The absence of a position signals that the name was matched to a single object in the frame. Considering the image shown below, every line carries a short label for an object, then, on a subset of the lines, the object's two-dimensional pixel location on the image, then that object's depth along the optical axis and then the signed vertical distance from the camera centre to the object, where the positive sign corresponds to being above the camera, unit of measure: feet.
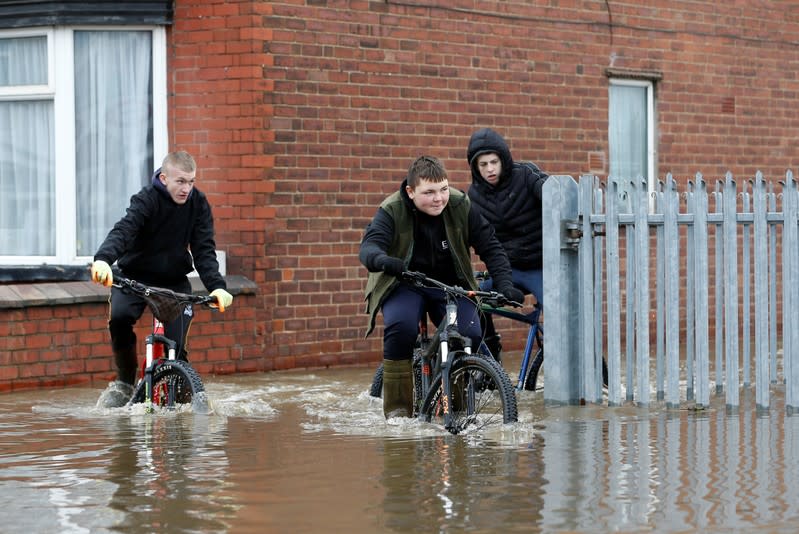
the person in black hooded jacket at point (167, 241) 60.23 +1.15
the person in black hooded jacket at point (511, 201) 65.87 +2.01
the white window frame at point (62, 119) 82.33 +4.72
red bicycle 58.70 -1.17
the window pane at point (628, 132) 101.50 +5.20
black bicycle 53.06 -1.42
